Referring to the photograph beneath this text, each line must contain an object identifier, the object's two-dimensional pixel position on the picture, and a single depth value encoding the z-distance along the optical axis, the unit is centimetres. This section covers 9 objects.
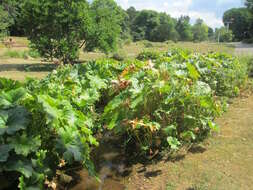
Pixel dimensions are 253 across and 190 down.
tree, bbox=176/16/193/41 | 5662
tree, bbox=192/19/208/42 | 6017
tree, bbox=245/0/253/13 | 3772
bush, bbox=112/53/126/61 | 1410
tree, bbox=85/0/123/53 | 1078
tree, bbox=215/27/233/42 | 3800
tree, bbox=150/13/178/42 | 4629
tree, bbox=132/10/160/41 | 4844
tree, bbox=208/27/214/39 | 7907
